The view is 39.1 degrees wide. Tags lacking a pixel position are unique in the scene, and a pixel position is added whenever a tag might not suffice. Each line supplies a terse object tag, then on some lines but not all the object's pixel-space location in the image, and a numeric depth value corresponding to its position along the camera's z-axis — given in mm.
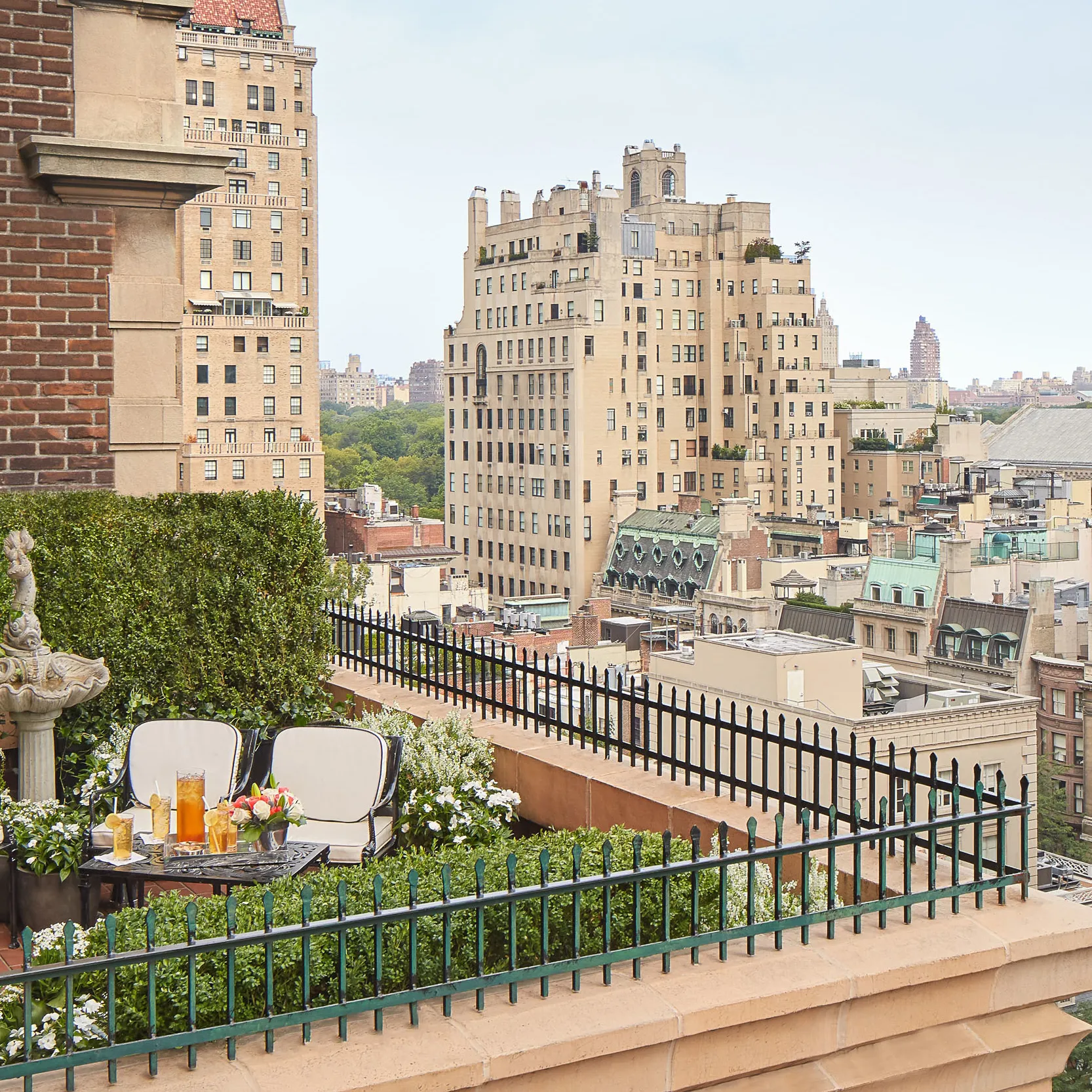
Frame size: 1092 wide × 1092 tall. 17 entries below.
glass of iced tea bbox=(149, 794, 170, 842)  8289
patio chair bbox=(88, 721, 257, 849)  9312
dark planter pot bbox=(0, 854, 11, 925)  8391
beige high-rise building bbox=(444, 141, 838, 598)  111812
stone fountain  8789
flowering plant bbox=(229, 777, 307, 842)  8055
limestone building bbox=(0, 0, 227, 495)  11109
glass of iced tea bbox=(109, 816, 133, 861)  8094
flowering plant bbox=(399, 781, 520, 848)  8609
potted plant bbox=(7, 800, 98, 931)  8117
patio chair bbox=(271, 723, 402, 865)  8828
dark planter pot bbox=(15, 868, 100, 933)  8125
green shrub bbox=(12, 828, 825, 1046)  5605
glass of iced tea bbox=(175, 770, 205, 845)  8273
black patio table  7695
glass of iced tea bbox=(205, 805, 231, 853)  8094
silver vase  8109
